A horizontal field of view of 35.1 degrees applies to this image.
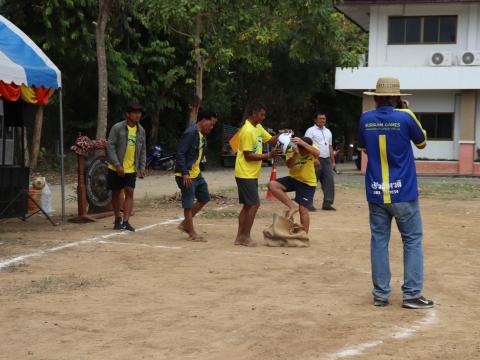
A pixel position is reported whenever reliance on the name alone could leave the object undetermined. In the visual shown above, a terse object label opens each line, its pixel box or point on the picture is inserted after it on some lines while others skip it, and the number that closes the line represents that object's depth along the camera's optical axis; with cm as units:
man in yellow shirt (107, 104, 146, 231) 1045
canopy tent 962
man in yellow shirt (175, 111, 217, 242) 950
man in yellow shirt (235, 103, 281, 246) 926
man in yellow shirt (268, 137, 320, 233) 970
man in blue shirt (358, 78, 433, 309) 622
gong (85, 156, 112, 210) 1202
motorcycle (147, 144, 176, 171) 2798
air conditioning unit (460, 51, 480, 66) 2636
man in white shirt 1372
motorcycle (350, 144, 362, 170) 2975
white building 2650
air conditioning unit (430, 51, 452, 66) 2669
